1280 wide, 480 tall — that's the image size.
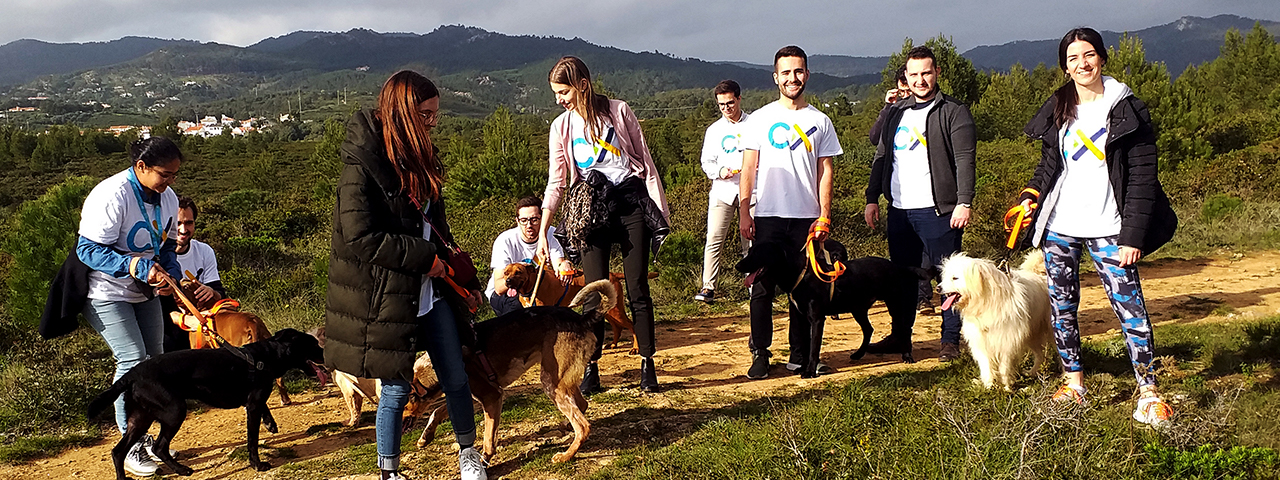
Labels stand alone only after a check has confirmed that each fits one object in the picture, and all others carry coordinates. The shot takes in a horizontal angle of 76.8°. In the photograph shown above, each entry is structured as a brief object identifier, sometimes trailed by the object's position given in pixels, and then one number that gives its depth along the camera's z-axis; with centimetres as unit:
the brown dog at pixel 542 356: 406
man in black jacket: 516
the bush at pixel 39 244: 823
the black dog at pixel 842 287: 528
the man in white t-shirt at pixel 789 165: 501
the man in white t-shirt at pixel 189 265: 515
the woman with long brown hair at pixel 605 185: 465
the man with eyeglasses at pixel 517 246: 618
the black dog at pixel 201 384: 409
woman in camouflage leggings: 362
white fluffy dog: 461
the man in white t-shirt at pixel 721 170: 792
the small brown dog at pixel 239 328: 540
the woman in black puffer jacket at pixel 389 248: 310
